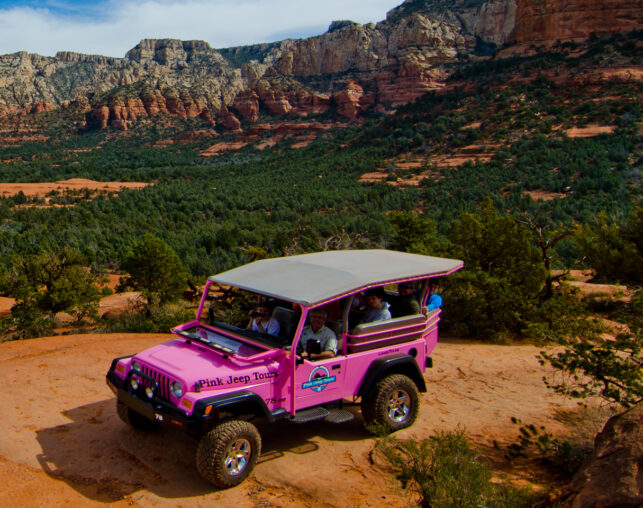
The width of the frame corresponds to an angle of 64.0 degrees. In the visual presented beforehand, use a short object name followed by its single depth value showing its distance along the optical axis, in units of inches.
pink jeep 188.1
